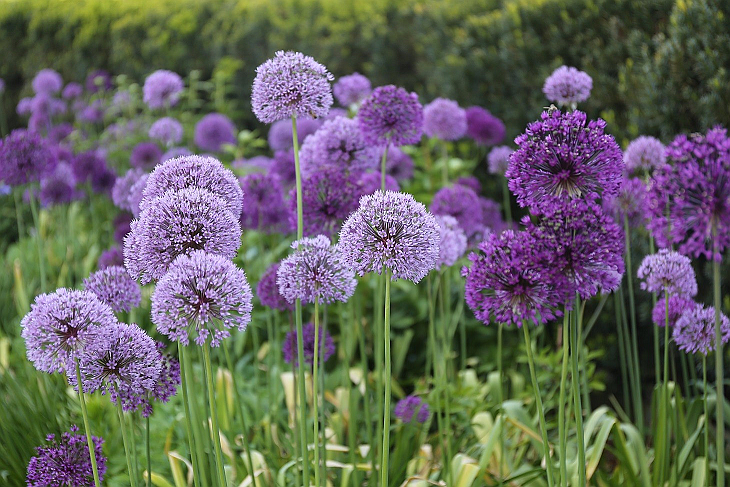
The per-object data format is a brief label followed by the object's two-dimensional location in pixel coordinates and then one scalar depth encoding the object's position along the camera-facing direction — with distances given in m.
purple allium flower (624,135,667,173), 3.11
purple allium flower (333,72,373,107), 3.77
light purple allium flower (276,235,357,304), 2.11
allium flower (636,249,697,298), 2.55
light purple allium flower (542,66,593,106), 2.98
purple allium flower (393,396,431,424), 3.46
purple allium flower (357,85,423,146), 2.80
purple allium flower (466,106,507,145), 4.33
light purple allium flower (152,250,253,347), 1.66
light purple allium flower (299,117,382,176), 2.95
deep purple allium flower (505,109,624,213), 1.79
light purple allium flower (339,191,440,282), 1.83
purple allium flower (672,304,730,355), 2.51
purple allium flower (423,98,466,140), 3.90
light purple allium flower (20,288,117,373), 1.73
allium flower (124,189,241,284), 1.76
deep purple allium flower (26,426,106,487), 2.06
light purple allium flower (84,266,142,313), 2.25
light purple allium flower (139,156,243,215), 1.96
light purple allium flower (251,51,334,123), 2.23
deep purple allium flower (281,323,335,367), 2.97
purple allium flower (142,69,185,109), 5.18
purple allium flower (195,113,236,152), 5.76
